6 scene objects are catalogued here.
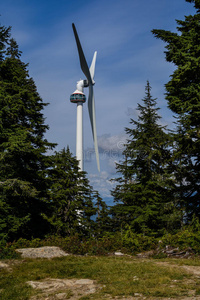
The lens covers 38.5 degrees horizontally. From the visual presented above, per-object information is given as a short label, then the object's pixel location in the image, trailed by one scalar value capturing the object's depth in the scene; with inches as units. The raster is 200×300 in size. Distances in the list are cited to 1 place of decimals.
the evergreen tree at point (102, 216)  1515.0
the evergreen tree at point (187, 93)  613.9
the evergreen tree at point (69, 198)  1055.6
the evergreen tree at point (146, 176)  940.0
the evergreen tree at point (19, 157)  698.2
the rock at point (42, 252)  565.6
